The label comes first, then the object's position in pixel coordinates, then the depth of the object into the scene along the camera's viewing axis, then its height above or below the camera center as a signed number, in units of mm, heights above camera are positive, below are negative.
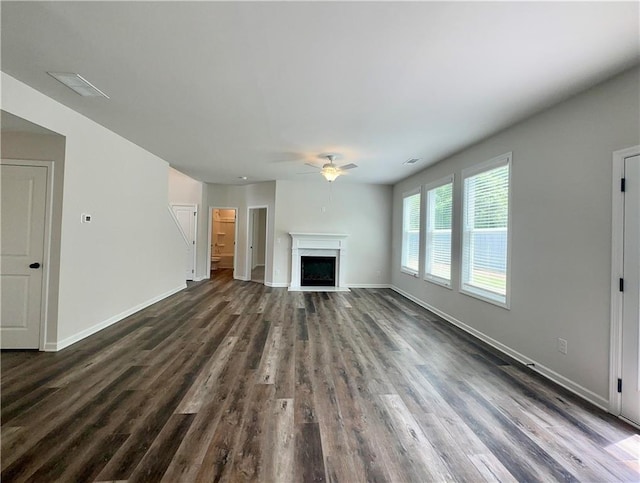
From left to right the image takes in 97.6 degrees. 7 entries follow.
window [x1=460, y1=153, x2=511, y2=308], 3467 +259
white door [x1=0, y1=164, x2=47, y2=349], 3061 -200
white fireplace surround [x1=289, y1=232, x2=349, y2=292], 7039 -132
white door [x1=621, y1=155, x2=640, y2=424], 2070 -325
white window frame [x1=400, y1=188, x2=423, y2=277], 5805 +50
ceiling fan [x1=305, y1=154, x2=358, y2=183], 4652 +1308
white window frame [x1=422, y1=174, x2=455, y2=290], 4559 +271
